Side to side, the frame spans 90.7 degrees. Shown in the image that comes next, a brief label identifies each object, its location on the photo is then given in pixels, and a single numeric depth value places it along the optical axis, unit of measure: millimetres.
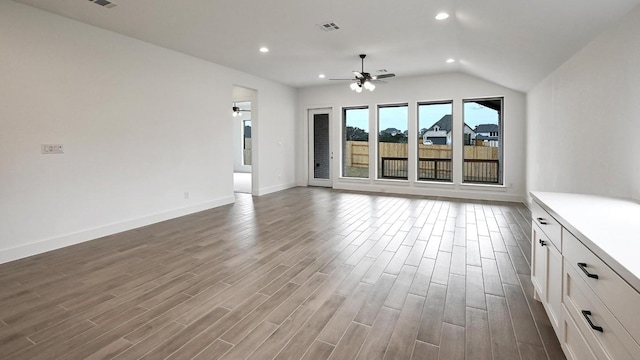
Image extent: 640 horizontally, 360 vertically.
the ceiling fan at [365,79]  5969
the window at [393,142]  8266
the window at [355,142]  8773
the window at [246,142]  14055
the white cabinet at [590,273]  1112
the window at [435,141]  7781
